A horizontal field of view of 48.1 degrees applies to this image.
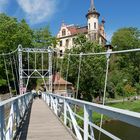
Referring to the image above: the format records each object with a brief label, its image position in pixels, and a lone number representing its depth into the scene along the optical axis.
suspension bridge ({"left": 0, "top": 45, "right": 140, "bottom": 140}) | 1.56
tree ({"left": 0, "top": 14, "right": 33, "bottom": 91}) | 17.25
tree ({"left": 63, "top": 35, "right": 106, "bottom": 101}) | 16.56
